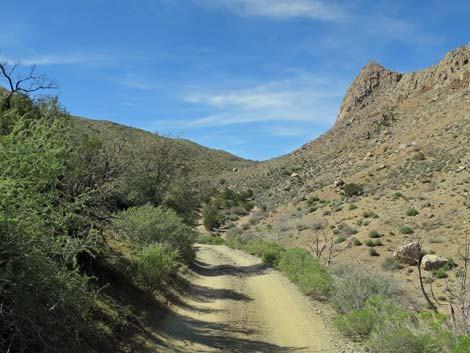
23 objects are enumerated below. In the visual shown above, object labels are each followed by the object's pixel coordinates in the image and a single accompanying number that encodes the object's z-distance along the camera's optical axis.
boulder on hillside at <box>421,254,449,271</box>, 28.36
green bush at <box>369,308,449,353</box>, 8.29
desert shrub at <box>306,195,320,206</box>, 53.44
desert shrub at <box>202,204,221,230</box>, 58.47
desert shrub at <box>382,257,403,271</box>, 29.92
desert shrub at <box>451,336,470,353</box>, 7.11
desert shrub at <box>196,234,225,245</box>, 46.52
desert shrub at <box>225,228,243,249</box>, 41.24
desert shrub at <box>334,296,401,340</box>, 11.67
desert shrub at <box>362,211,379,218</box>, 40.93
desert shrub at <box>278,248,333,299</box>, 17.61
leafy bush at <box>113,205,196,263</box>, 18.39
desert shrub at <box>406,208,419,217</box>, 38.28
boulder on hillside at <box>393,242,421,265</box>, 30.06
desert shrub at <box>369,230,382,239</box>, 36.34
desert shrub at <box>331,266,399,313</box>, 14.76
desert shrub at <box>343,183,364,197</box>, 49.88
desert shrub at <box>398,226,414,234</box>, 35.54
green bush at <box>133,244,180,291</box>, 14.06
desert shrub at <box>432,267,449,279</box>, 26.64
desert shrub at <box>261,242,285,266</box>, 27.37
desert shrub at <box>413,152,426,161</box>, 50.44
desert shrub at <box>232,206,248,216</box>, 62.72
